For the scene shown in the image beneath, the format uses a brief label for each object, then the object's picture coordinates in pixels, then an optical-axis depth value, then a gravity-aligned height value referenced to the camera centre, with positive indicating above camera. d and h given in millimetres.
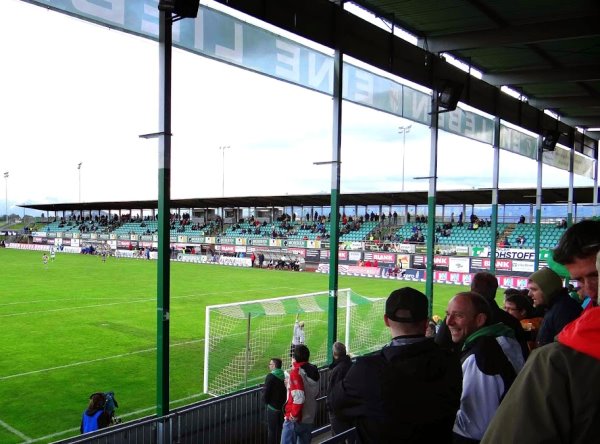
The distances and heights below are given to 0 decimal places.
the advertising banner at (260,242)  44656 -2654
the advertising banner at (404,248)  34688 -2335
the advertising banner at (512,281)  27942 -3703
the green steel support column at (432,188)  11312 +606
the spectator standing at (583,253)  1920 -142
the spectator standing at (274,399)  6586 -2433
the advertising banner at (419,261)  33103 -3036
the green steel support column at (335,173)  8695 +704
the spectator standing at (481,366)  2861 -863
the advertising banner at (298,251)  41312 -3141
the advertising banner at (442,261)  32531 -3024
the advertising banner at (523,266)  28333 -2856
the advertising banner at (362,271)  35344 -4064
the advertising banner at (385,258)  34844 -3040
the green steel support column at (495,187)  14500 +824
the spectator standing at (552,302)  4094 -756
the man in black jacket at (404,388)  2244 -793
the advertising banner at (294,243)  41844 -2505
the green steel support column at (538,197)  17052 +676
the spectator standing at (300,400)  5965 -2221
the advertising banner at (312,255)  40156 -3382
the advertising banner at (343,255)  37759 -3130
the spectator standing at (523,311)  5482 -1050
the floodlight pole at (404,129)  57928 +9866
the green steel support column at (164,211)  5773 +5
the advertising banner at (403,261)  34062 -3162
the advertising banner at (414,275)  32841 -4007
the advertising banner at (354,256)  37031 -3097
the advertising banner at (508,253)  28984 -2199
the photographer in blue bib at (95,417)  6547 -2700
